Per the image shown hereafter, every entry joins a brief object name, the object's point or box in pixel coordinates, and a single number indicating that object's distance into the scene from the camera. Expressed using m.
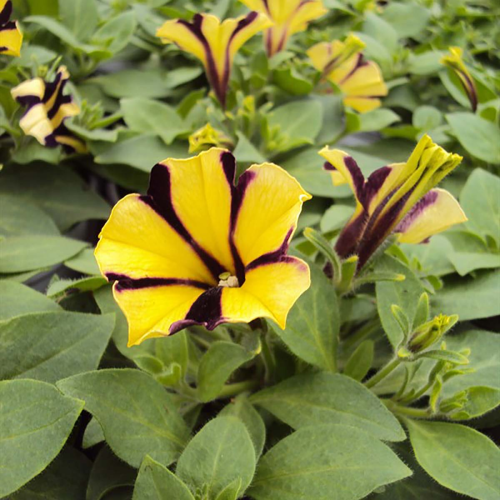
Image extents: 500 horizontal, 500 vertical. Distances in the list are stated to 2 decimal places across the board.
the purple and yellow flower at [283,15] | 0.37
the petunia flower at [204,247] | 0.18
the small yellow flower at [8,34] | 0.28
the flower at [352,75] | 0.39
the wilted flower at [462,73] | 0.36
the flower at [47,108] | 0.30
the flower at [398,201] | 0.21
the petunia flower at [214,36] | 0.32
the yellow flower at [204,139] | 0.28
